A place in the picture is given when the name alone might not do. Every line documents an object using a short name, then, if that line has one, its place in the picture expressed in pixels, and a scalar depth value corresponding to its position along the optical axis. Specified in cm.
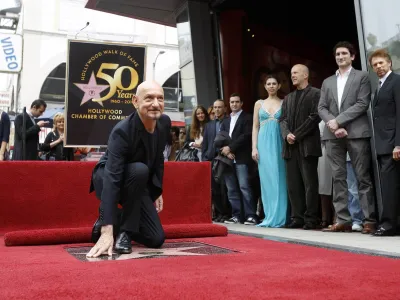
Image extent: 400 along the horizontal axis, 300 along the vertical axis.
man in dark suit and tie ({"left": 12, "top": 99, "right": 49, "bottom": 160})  643
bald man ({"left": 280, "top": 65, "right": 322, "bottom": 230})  502
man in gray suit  453
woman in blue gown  552
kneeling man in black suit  309
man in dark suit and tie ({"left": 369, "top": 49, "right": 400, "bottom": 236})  420
